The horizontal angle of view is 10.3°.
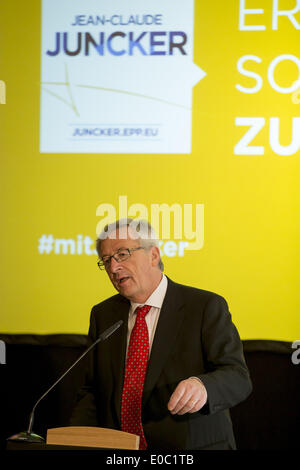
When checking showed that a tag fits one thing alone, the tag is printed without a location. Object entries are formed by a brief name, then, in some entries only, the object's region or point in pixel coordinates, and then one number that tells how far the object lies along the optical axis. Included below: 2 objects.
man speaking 4.69
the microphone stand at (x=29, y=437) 4.37
